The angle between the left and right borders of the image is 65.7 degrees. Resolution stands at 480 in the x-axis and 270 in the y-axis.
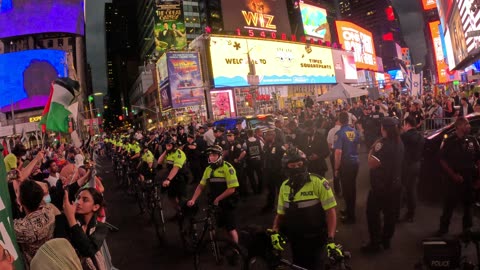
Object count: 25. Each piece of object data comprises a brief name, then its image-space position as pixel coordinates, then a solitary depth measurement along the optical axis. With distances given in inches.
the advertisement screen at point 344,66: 2377.0
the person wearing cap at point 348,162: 297.1
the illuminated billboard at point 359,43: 2669.8
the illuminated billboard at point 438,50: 3209.6
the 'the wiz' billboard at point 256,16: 1894.7
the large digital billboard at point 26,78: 2461.9
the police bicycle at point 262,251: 155.0
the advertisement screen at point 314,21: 2448.3
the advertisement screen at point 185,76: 1568.7
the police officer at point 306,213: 149.2
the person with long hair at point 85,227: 124.3
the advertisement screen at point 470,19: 829.2
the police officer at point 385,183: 234.4
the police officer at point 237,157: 433.1
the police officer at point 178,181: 316.2
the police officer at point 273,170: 366.9
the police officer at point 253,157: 434.9
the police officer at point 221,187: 232.7
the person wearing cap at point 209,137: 622.2
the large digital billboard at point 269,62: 1599.4
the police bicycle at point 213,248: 222.7
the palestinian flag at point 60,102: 289.1
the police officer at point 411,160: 278.7
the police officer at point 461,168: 234.7
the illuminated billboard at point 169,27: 2588.6
